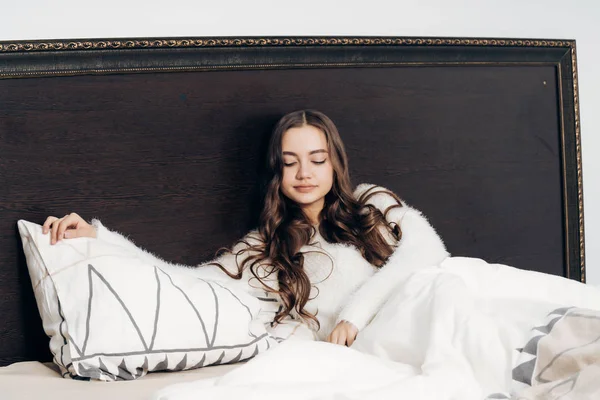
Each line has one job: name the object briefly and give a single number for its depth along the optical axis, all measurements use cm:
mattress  239
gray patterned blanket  221
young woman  287
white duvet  224
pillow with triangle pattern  249
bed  272
